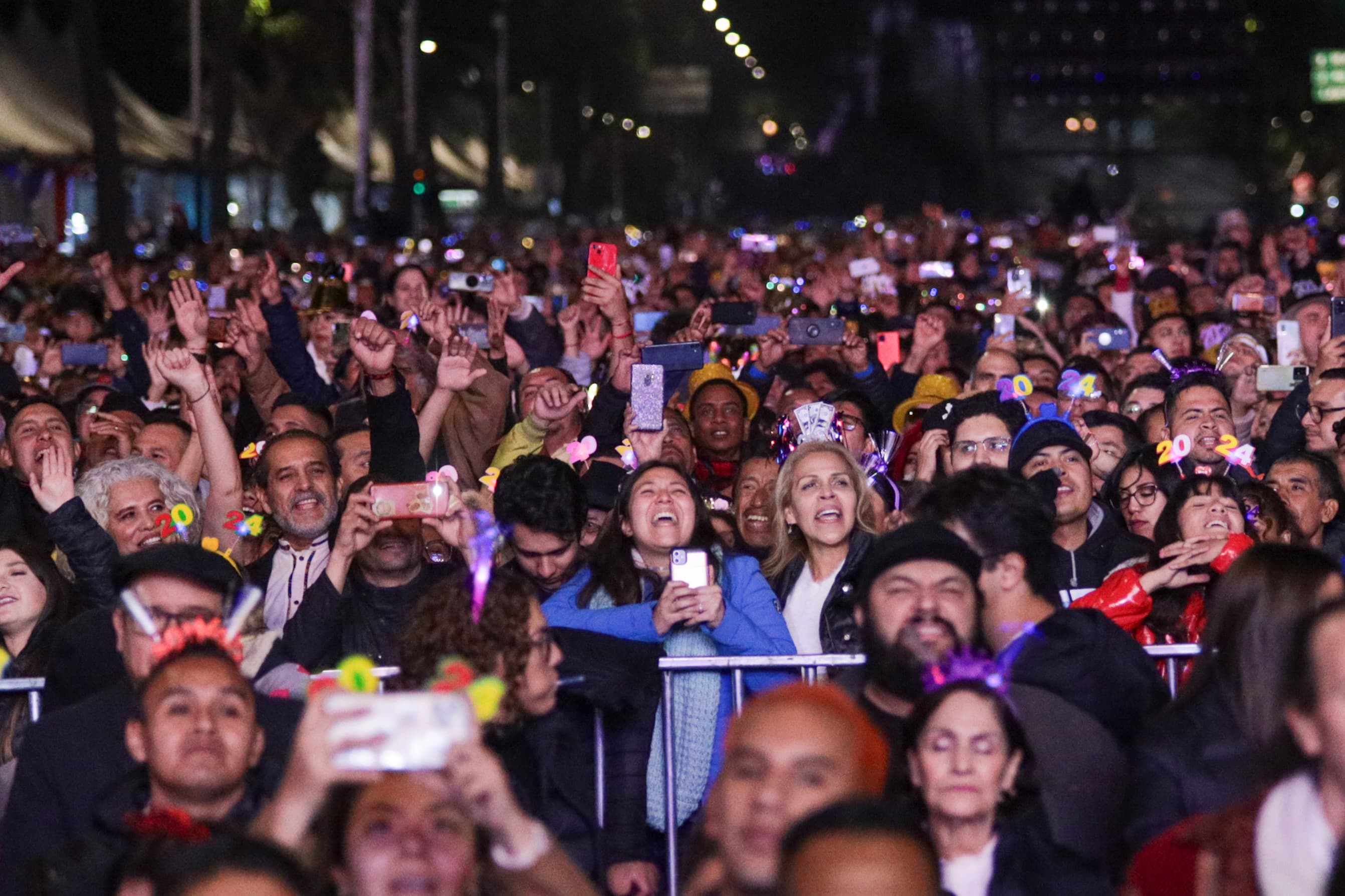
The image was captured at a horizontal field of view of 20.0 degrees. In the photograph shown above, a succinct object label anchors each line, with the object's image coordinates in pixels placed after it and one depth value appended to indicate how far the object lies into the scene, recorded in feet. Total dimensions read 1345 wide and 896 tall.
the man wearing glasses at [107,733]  28.88
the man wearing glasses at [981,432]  44.36
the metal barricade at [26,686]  34.32
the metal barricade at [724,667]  34.62
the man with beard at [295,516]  42.09
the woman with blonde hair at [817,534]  39.66
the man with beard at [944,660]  28.44
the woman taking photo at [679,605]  35.91
